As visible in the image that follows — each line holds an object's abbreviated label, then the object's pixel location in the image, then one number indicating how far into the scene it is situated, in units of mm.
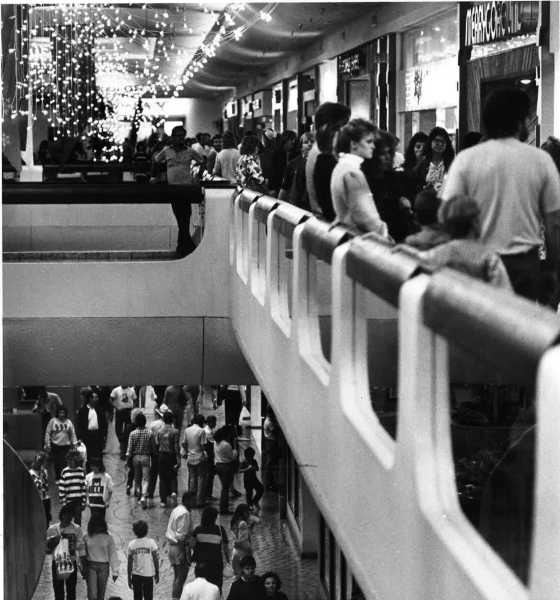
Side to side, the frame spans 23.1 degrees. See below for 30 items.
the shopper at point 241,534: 16922
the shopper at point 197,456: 22094
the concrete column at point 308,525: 20438
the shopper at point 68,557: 17625
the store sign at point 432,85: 22844
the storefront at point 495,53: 17062
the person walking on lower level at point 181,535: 17562
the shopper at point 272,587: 15641
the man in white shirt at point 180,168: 15734
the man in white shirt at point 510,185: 5133
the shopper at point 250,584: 15781
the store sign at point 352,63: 30641
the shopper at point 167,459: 22531
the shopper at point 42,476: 20922
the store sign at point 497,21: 17109
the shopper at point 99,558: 17625
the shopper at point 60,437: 24250
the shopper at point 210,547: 16516
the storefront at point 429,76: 22969
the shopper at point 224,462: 21953
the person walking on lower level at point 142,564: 17078
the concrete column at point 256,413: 30984
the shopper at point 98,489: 19922
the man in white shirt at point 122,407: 28086
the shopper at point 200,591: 14789
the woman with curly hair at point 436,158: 10328
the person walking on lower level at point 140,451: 22828
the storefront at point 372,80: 27875
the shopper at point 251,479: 22156
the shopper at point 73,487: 19172
